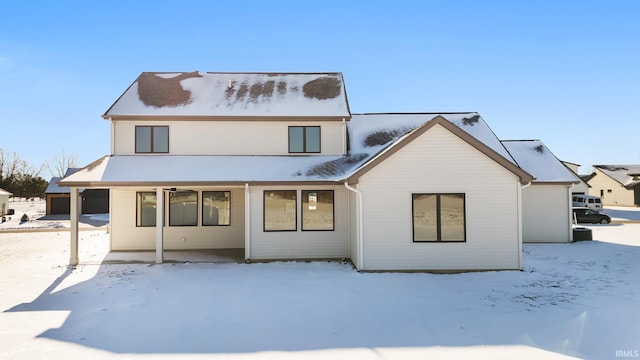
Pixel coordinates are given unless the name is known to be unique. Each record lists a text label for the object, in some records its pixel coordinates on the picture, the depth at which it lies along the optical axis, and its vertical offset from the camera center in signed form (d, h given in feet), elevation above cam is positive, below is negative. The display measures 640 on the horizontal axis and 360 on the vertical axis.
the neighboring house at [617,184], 161.07 +0.38
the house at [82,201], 125.18 -4.70
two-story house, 39.09 +0.98
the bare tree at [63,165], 249.55 +14.77
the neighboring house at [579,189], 121.57 -1.33
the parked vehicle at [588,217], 90.58 -7.79
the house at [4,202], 135.27 -5.39
